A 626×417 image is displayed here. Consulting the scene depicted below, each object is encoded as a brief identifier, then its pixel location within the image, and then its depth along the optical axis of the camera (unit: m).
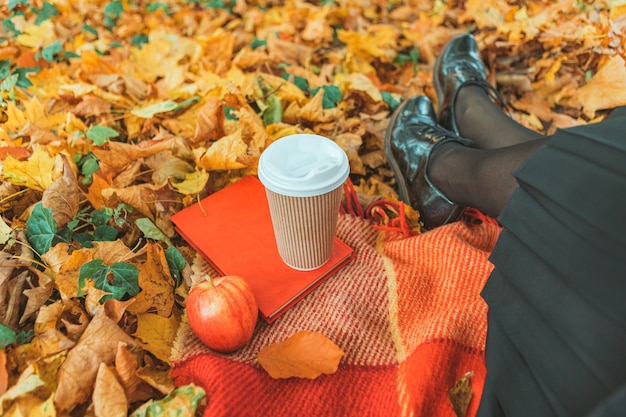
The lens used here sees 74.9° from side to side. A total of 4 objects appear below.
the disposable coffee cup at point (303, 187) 0.69
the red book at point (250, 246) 0.83
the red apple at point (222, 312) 0.69
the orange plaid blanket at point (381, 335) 0.66
